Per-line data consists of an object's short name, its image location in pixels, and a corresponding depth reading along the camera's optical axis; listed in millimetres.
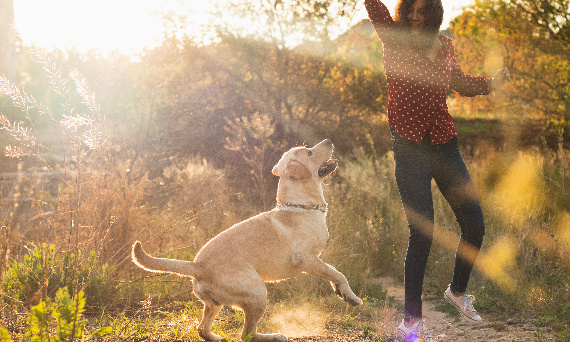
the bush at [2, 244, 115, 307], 4340
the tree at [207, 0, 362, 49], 11344
